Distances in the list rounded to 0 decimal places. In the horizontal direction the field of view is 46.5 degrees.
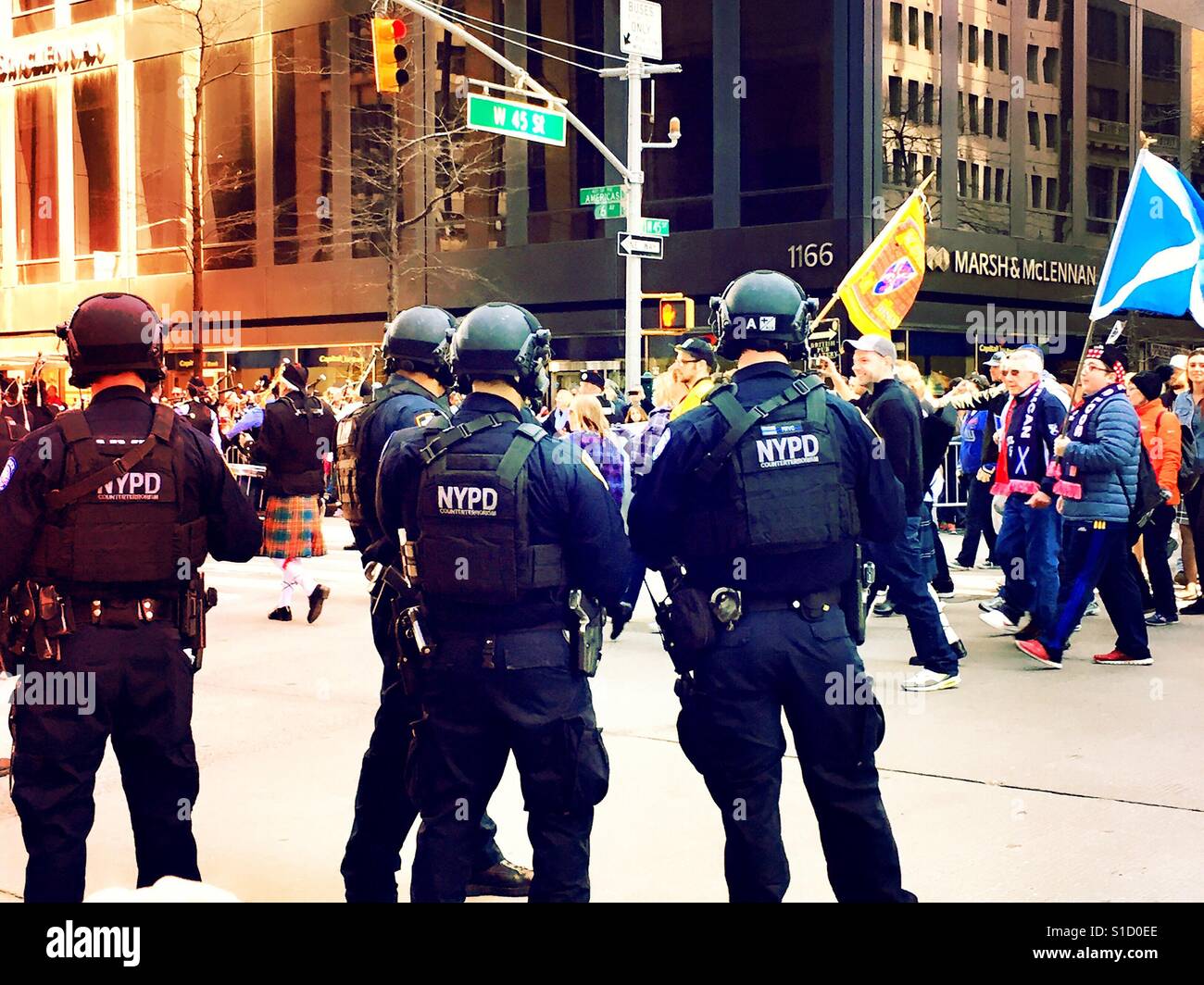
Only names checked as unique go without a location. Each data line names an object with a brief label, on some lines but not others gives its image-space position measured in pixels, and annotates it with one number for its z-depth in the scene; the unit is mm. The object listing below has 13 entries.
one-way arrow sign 17750
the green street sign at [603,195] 18203
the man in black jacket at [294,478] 11273
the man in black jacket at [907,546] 8117
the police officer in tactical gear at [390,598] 4719
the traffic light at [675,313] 18469
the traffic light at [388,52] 14531
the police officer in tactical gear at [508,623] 4059
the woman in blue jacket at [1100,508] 8812
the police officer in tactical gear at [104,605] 4270
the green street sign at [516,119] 15711
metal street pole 18531
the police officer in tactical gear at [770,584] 4227
